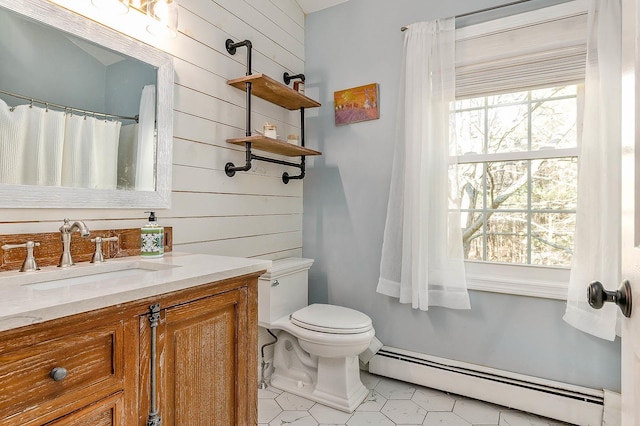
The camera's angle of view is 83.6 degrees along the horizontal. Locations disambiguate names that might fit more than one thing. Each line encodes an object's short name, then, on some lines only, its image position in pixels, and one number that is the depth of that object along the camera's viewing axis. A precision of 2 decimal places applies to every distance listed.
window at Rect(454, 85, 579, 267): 1.92
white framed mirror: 1.12
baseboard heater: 1.75
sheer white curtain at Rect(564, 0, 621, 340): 1.60
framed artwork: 2.31
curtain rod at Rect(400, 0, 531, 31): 1.85
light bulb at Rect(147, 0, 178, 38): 1.45
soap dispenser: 1.41
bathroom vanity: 0.73
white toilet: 1.87
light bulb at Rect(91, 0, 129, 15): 1.32
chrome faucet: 1.16
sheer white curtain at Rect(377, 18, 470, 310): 1.99
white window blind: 1.77
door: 0.59
